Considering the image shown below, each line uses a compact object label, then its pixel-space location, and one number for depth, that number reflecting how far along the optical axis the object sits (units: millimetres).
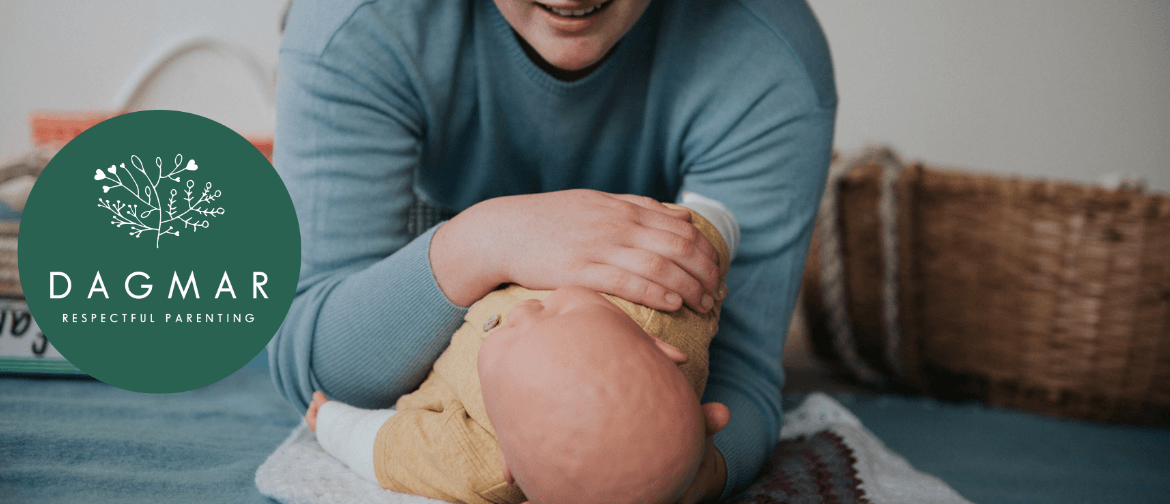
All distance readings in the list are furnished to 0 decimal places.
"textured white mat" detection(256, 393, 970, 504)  587
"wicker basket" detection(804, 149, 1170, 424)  1165
